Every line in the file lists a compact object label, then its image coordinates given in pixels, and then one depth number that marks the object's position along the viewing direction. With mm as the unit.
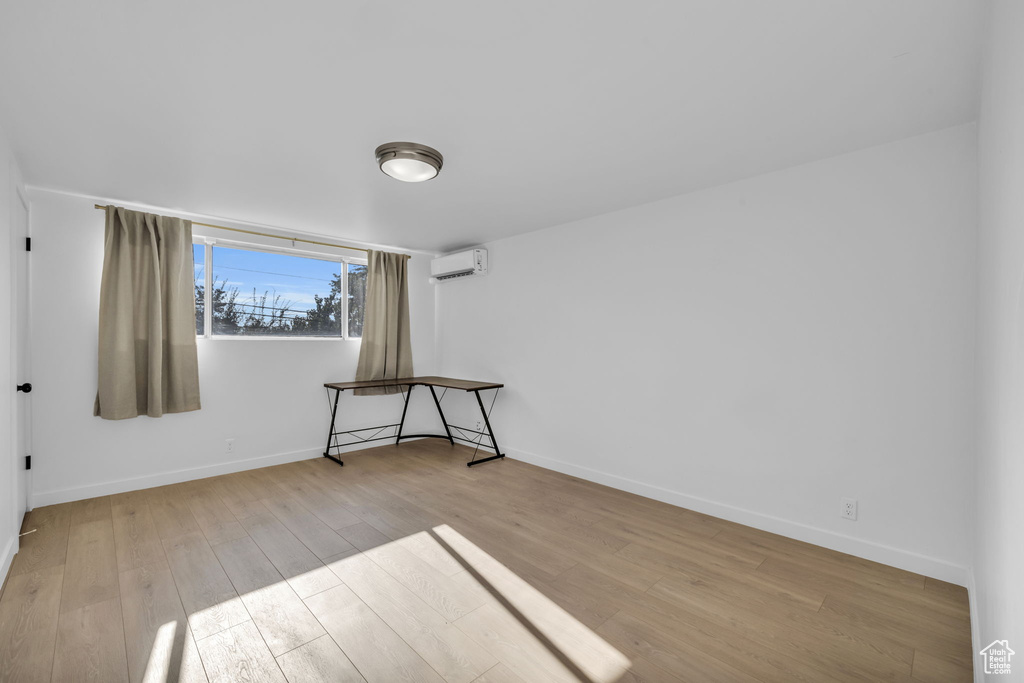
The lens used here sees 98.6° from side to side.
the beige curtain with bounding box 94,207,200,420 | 3199
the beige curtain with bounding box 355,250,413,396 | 4594
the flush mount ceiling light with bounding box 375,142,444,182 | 2311
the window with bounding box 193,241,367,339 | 3791
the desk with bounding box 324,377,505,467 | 4164
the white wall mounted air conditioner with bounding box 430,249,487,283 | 4578
